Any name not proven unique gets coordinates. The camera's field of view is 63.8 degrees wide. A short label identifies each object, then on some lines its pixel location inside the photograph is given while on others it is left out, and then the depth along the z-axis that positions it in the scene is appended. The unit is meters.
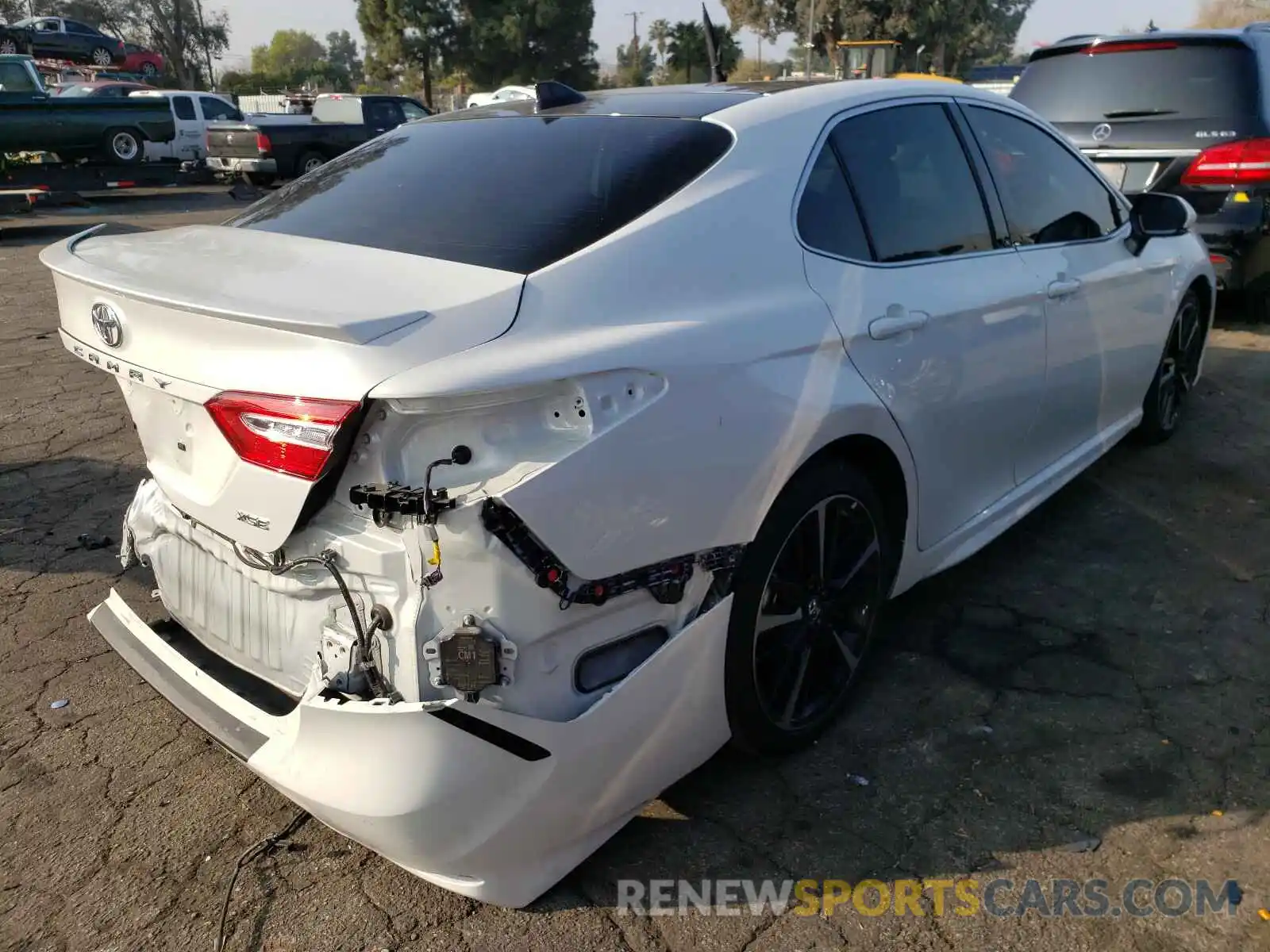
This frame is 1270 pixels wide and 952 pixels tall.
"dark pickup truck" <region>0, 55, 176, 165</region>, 15.69
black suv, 6.47
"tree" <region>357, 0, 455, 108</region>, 46.91
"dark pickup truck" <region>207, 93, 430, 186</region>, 18.58
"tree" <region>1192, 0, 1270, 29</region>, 60.28
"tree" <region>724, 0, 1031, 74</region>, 49.75
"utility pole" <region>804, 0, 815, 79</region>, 47.58
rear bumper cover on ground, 1.96
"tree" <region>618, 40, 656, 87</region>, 64.70
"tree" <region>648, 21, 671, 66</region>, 62.66
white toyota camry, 1.93
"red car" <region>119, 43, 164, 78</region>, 38.56
